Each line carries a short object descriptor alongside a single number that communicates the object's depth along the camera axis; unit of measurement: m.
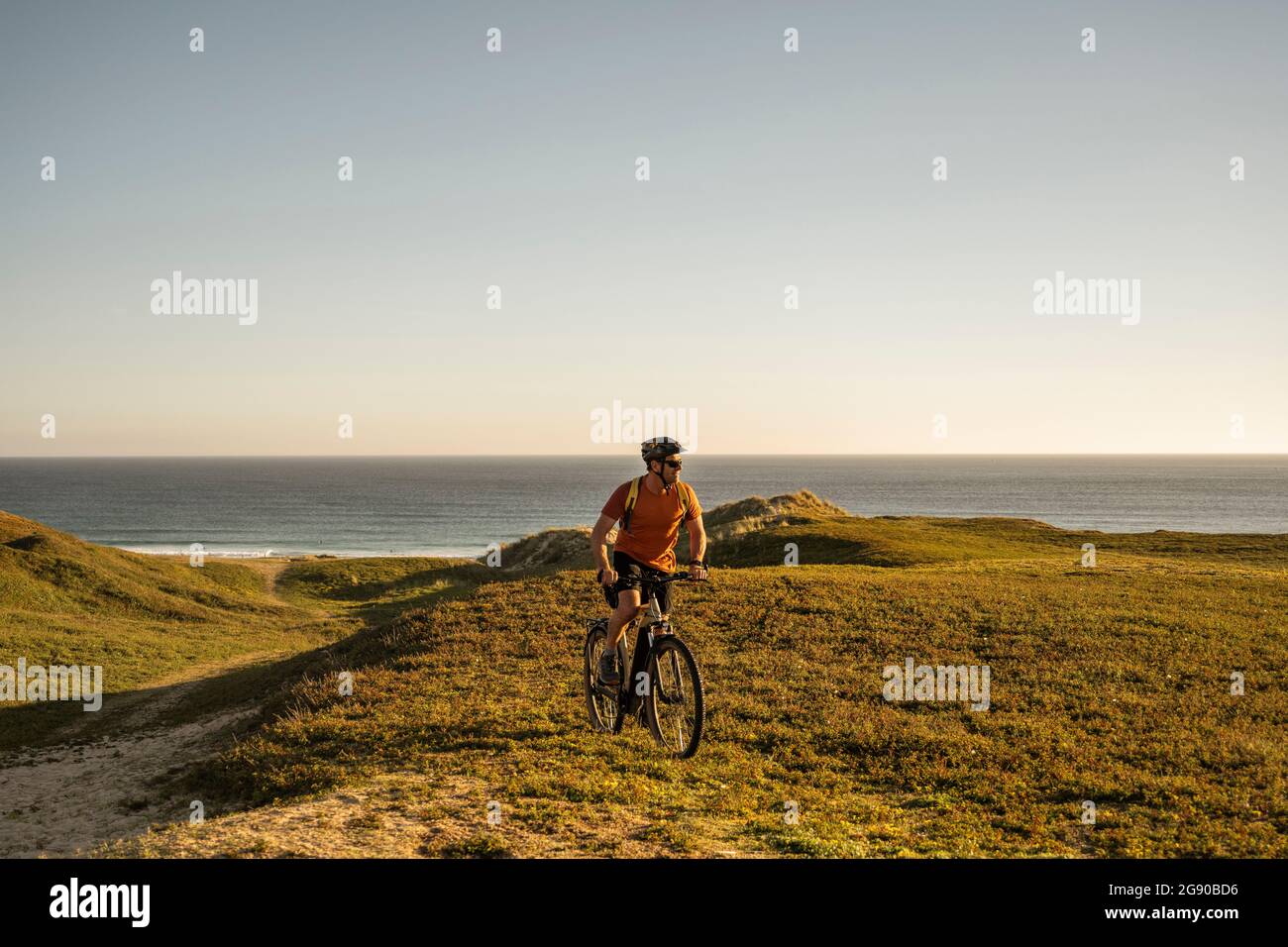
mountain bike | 10.23
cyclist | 10.12
